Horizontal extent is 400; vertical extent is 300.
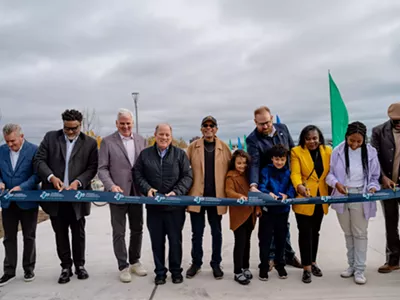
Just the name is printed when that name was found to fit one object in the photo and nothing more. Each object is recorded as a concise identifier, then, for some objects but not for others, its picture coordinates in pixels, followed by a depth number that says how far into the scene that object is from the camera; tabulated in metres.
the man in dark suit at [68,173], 3.75
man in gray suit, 3.85
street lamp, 17.84
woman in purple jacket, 3.62
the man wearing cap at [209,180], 3.80
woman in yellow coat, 3.68
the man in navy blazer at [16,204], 3.82
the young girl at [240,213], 3.71
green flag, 8.01
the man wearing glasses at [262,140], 3.76
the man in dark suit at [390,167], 3.83
